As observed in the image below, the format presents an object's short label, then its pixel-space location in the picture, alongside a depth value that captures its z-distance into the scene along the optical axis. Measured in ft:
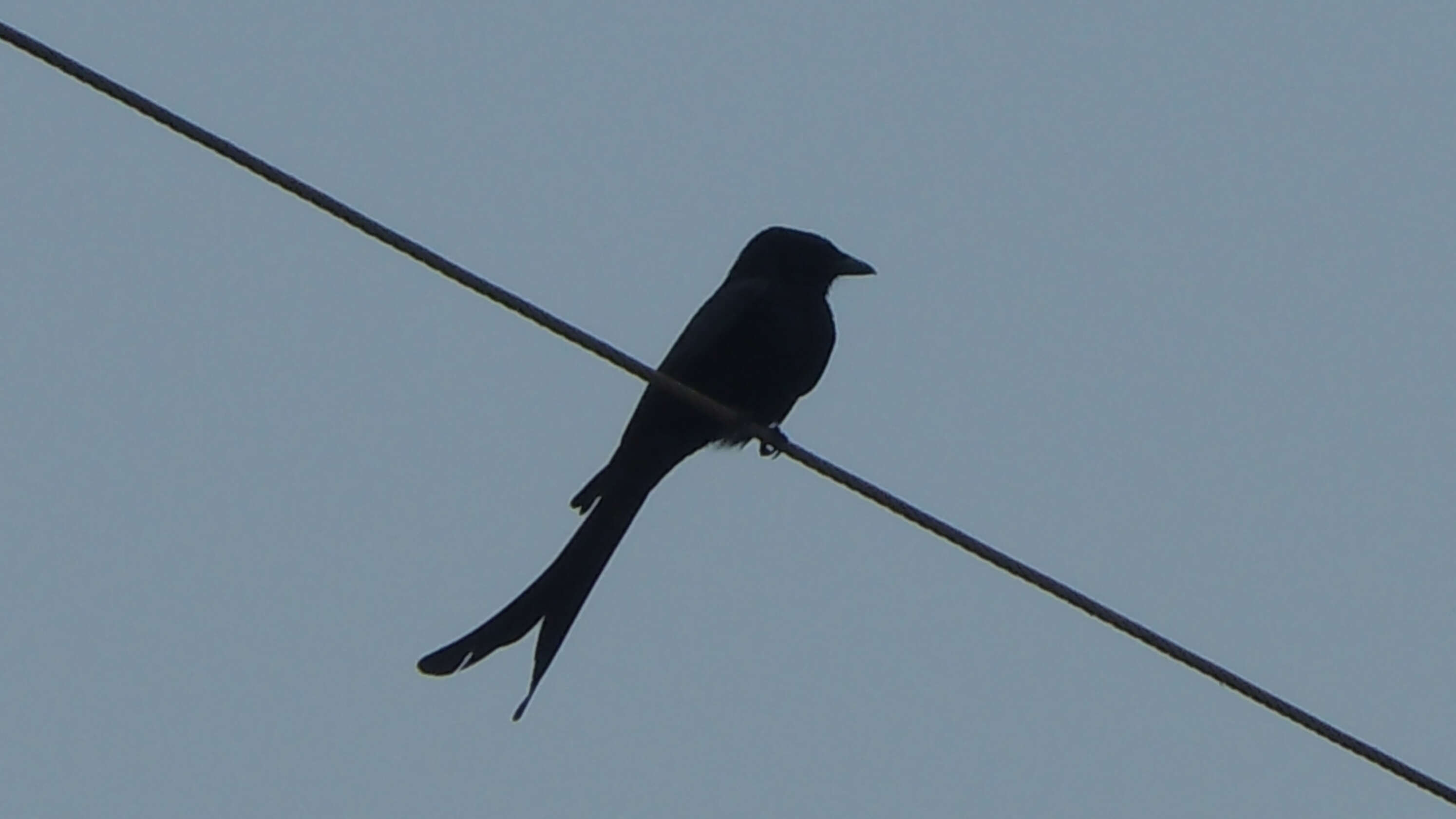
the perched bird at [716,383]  40.14
